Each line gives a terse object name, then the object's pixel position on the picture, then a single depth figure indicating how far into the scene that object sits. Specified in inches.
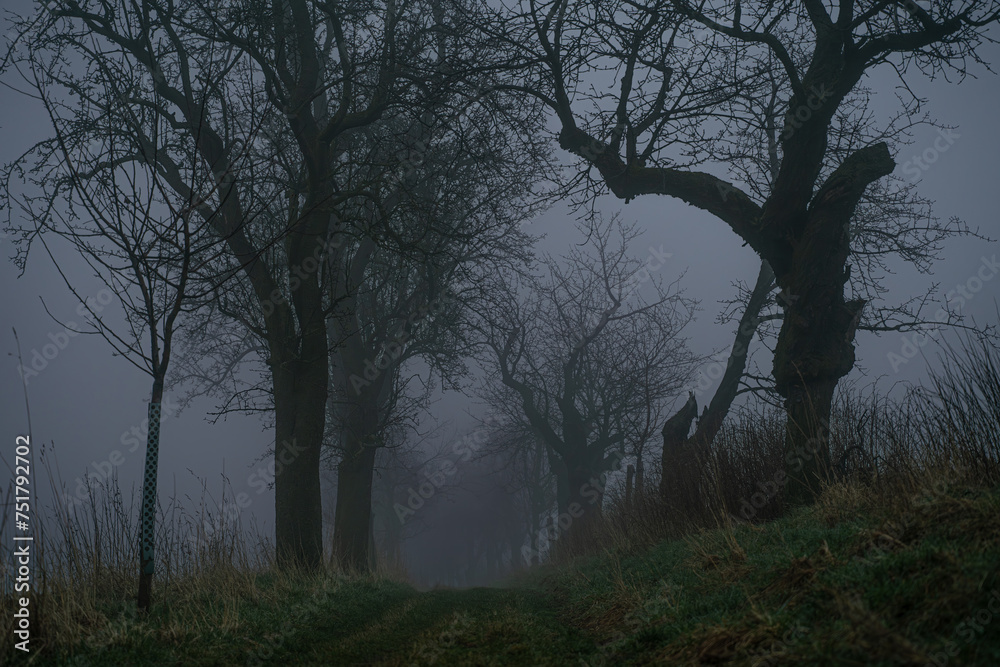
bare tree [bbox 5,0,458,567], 329.1
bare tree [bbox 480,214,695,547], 802.8
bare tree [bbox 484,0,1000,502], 292.0
